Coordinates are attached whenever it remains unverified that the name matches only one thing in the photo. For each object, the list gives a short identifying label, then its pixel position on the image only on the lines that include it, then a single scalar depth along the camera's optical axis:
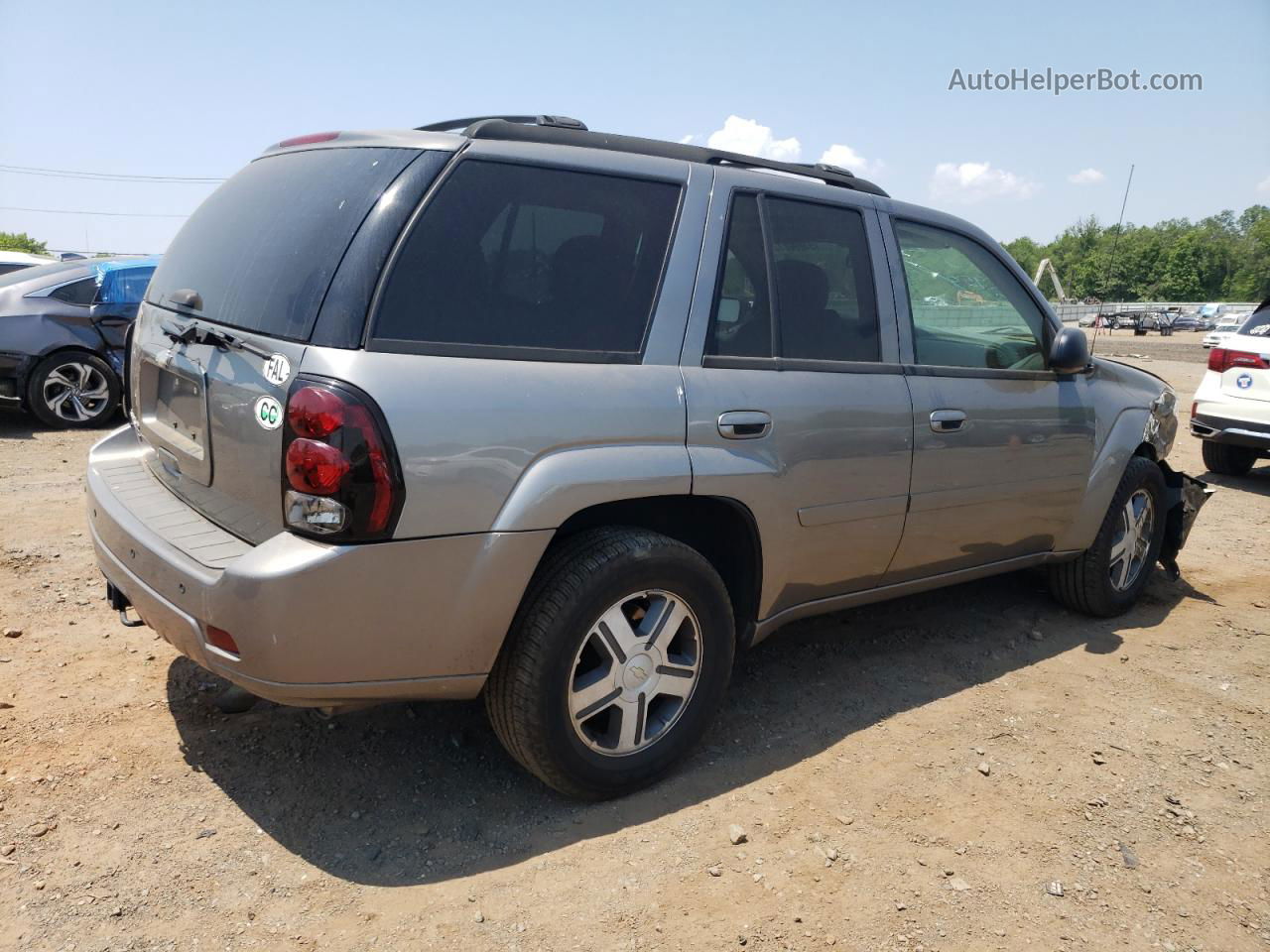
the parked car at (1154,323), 52.43
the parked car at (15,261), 12.97
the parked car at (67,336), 8.53
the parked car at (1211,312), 56.92
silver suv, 2.46
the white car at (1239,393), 8.29
